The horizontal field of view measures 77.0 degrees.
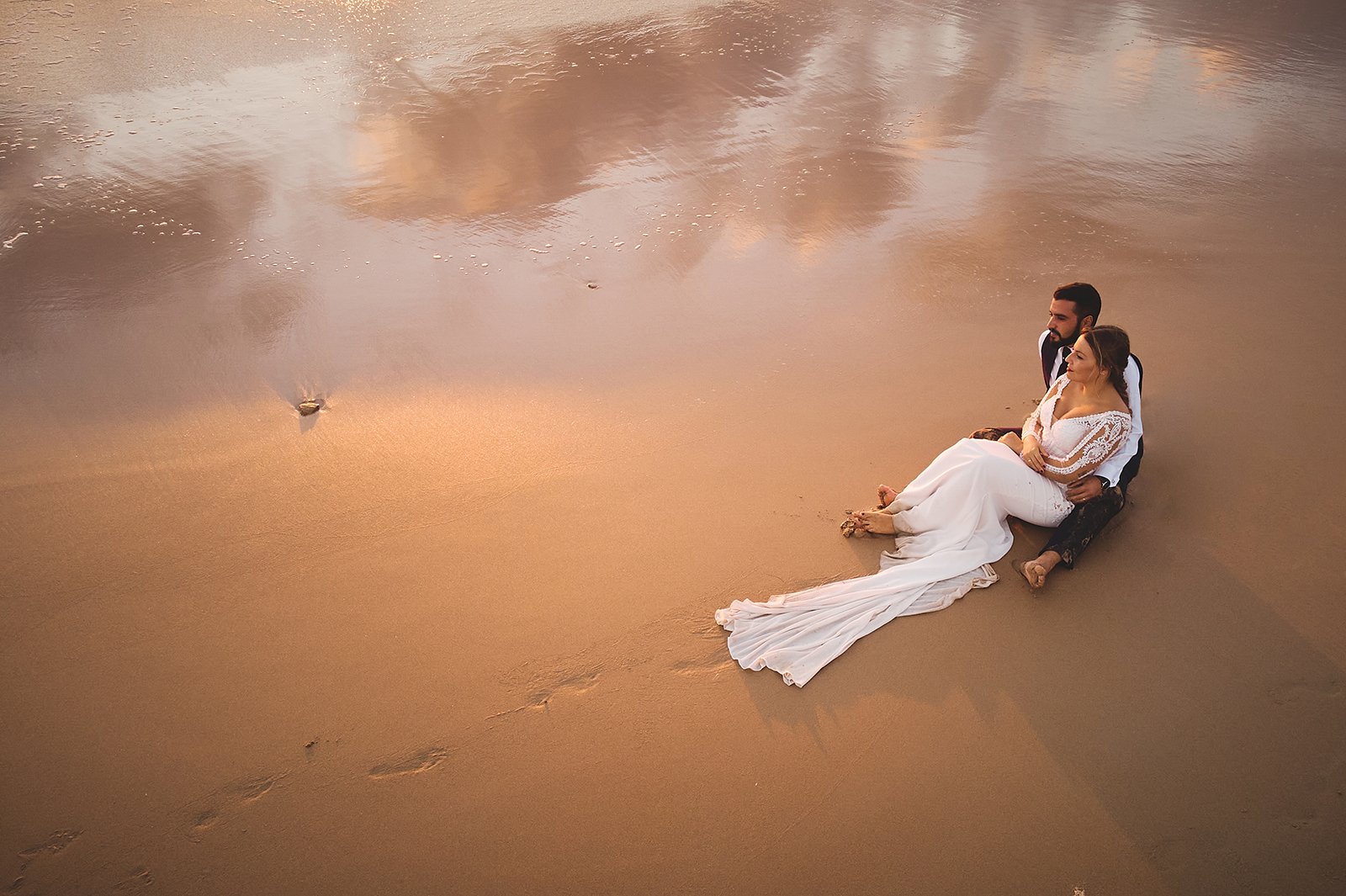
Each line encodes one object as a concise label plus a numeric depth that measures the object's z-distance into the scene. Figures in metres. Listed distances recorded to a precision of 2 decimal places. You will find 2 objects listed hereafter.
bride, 3.02
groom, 3.13
